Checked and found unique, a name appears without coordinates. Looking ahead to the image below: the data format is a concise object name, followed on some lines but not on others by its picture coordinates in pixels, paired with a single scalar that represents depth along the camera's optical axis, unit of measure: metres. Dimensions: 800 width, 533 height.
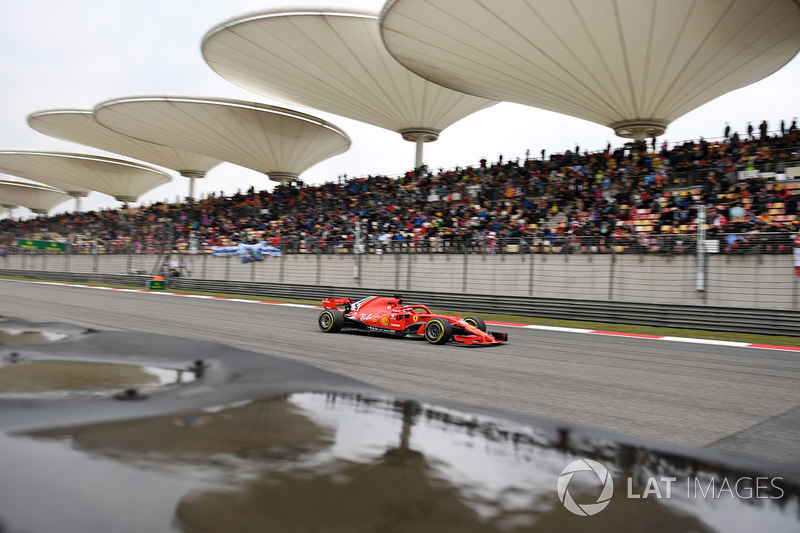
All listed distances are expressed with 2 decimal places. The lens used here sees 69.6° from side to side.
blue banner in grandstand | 25.45
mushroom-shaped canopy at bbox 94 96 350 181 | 37.53
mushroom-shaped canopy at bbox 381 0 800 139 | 19.62
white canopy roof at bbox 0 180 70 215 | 74.25
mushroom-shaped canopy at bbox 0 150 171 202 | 58.16
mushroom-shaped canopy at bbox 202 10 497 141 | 27.62
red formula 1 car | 9.77
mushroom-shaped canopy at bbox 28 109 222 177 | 47.06
